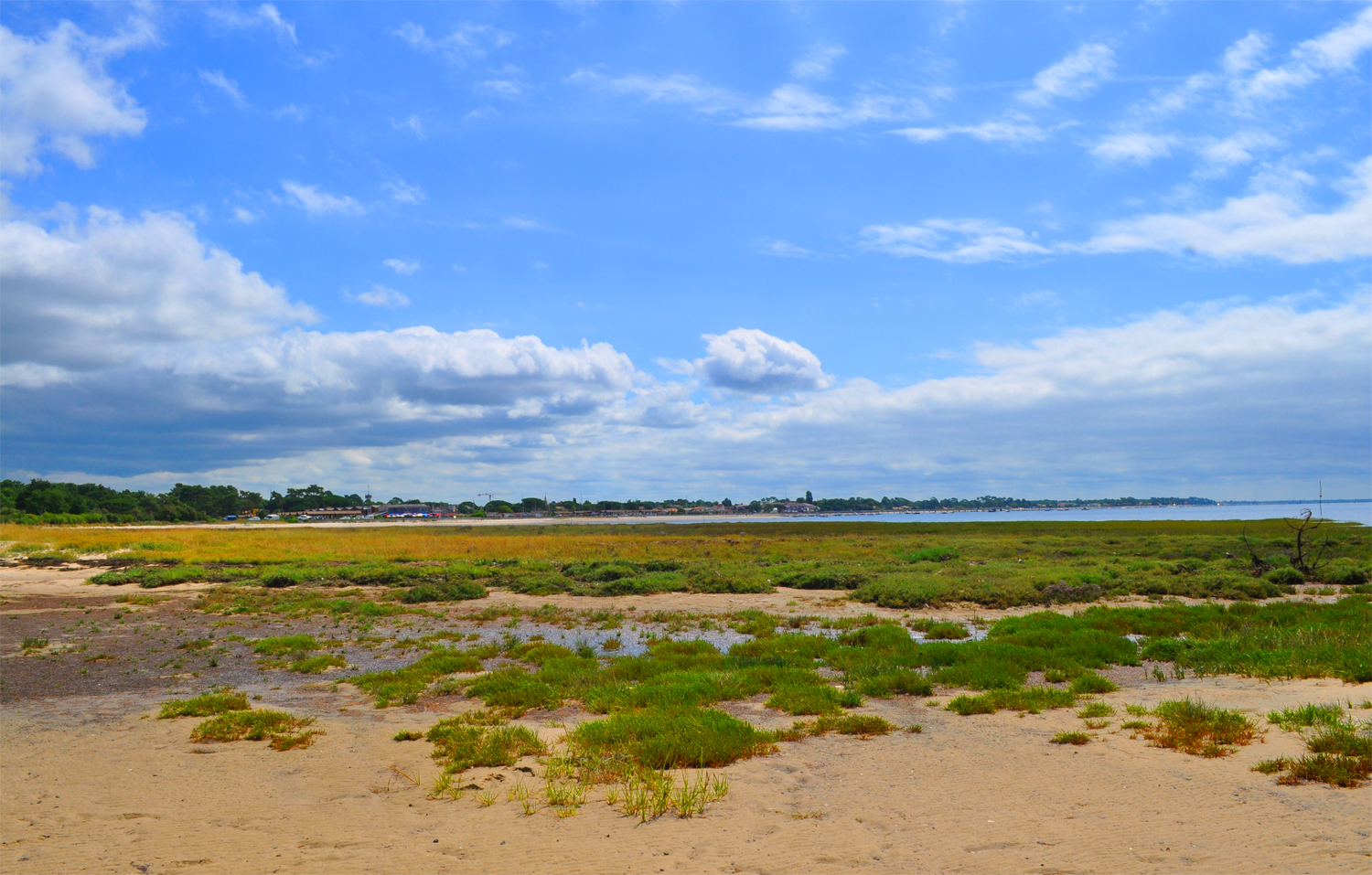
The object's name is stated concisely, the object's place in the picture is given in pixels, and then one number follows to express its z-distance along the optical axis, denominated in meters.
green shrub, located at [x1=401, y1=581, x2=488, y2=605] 31.00
